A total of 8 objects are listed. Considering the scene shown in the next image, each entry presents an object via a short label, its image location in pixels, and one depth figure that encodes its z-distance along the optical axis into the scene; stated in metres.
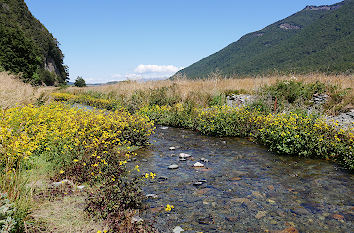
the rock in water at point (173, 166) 5.16
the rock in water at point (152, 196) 3.80
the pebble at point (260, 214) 3.31
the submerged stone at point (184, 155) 5.93
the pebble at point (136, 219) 2.91
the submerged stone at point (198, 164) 5.28
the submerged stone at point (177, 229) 2.94
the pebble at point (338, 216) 3.25
